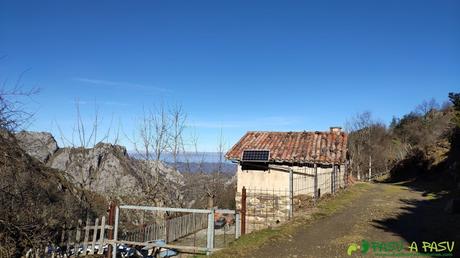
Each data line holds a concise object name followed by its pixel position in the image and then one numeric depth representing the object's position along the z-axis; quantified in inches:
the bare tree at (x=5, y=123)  295.9
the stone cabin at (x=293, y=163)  788.0
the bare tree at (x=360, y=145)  1923.0
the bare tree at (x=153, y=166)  706.8
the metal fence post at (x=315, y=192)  658.6
